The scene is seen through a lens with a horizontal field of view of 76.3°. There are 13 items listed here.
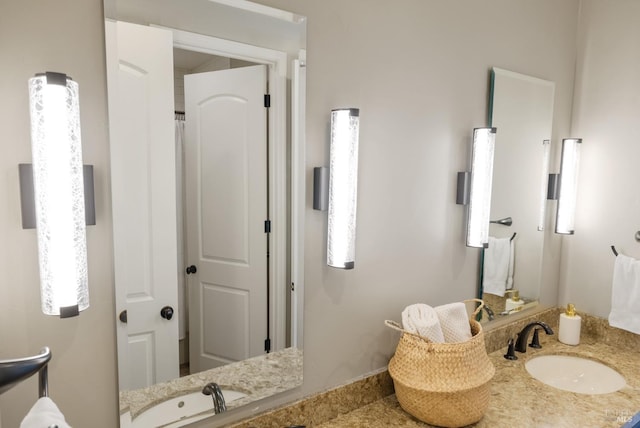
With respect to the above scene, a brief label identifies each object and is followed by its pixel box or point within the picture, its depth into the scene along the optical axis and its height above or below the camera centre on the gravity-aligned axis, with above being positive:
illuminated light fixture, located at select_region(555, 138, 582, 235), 2.04 -0.04
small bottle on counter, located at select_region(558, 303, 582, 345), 1.94 -0.71
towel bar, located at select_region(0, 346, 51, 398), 0.57 -0.29
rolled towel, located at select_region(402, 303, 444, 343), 1.27 -0.47
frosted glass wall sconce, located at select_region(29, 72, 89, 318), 0.75 -0.04
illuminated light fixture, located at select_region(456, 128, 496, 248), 1.59 -0.04
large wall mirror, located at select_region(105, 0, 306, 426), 0.93 -0.07
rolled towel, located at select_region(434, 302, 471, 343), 1.36 -0.50
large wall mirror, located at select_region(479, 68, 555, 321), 1.77 -0.08
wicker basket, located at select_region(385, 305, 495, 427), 1.21 -0.62
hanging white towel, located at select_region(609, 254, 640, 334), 1.83 -0.54
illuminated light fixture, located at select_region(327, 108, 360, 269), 1.19 -0.04
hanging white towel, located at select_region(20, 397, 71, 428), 0.58 -0.36
